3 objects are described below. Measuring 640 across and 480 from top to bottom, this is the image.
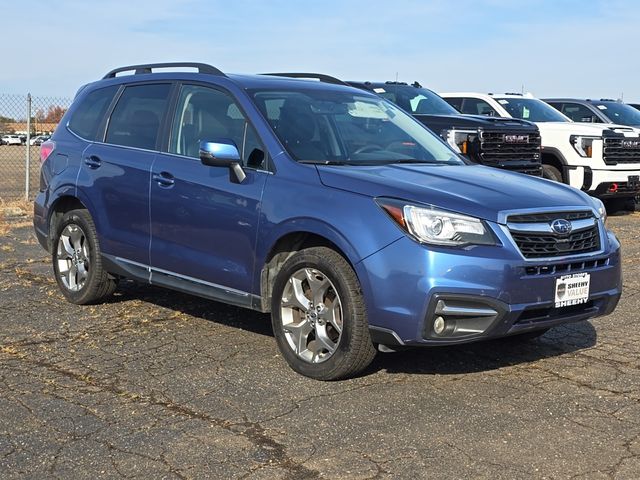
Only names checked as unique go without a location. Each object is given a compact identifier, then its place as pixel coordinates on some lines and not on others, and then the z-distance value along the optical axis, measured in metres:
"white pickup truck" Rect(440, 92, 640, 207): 13.59
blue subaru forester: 4.75
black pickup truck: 12.38
